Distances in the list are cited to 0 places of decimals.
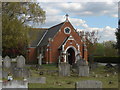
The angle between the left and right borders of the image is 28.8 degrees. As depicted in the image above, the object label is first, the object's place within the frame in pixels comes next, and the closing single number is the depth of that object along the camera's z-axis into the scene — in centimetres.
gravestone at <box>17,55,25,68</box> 2275
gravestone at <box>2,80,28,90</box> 1073
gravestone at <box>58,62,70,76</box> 2067
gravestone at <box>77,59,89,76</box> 2044
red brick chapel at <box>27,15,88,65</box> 4397
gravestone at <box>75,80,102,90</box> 1029
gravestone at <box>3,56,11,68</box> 2583
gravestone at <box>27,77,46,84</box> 1416
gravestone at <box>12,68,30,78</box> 1818
